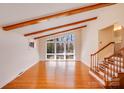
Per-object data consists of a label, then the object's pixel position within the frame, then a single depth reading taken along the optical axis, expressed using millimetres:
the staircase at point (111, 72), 2762
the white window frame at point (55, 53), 8335
